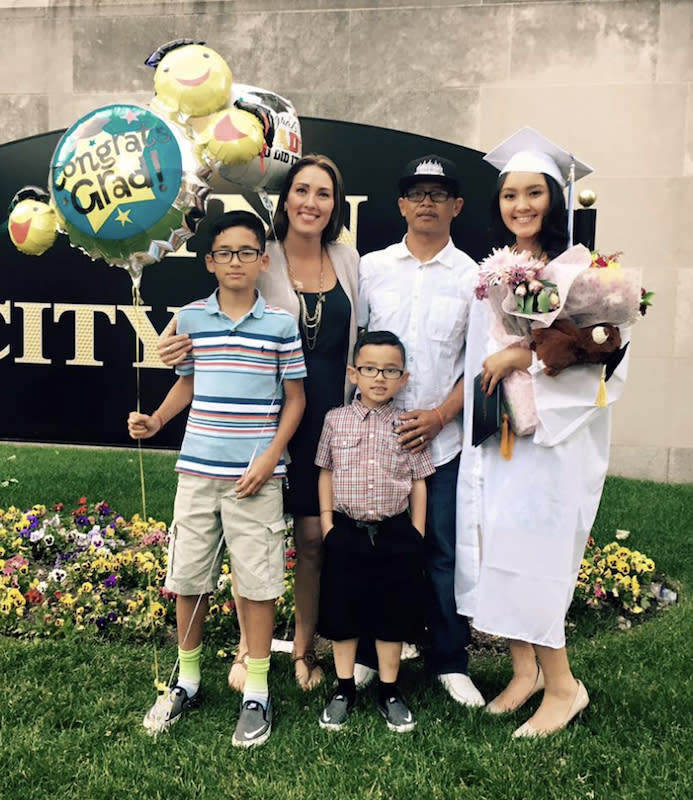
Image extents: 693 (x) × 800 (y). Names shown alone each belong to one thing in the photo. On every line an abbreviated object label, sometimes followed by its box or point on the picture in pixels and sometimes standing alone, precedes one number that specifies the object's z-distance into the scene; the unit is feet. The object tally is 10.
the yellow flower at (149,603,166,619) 11.69
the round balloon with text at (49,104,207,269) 8.50
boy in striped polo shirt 8.96
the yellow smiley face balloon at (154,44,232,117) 8.67
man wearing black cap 9.72
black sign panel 15.81
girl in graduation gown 8.59
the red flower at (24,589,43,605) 12.54
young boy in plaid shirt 9.18
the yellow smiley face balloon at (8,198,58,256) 9.45
